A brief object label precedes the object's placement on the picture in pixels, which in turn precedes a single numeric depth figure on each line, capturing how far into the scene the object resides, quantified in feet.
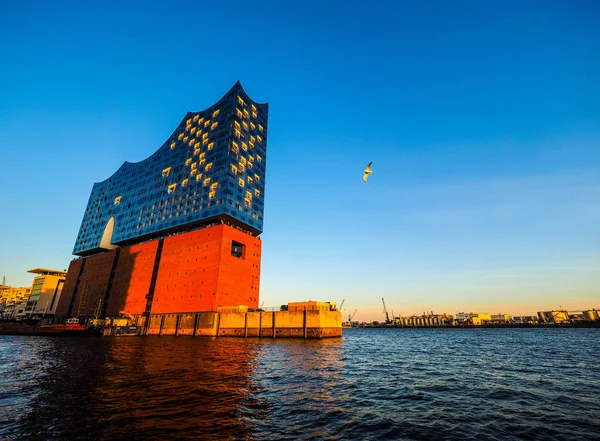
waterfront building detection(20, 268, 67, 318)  424.46
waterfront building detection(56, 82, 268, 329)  242.17
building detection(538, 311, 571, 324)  636.89
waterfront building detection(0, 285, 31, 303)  529.57
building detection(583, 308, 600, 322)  572.63
